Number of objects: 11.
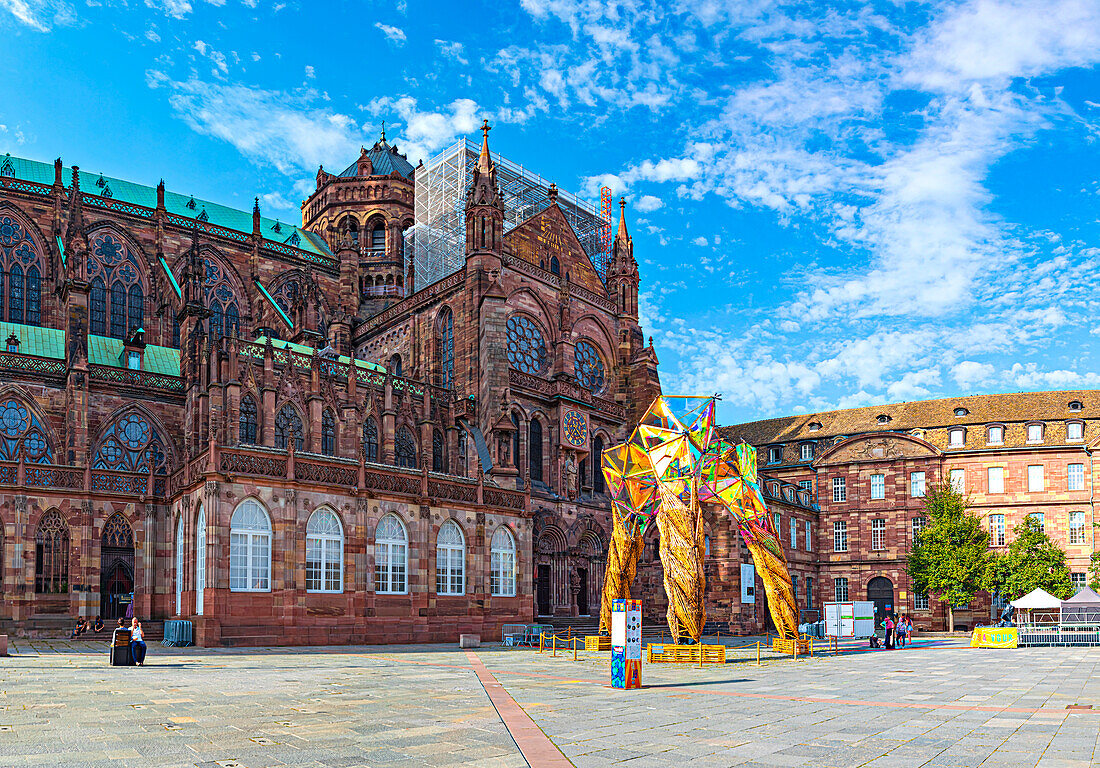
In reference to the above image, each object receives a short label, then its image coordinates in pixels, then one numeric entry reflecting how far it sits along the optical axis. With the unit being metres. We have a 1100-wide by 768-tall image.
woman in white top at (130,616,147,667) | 23.55
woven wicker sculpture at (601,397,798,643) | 31.22
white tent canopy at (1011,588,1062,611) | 48.28
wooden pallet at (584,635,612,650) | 34.88
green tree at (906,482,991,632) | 61.53
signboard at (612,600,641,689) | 19.75
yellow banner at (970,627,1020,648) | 43.00
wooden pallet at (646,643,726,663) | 28.80
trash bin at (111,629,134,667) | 23.53
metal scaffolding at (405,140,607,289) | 65.81
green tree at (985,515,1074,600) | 59.81
